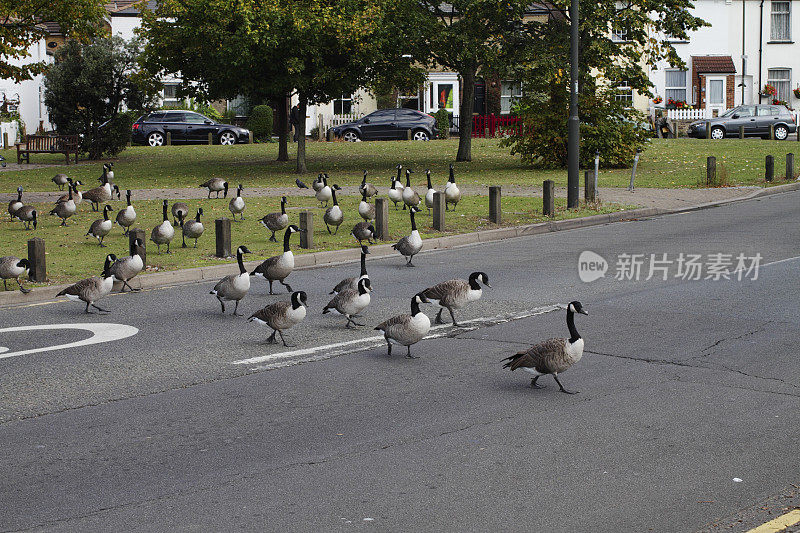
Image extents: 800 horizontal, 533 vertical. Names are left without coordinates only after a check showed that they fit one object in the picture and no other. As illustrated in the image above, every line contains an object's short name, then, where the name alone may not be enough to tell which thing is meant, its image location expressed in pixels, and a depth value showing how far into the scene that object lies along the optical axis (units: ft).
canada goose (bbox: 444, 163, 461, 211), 73.46
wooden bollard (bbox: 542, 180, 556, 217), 72.38
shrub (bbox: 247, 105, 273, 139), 168.86
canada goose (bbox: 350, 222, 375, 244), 57.41
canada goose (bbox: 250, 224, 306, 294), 42.75
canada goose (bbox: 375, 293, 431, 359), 30.81
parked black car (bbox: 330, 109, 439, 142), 167.43
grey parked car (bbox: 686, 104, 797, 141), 155.84
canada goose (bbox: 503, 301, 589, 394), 27.37
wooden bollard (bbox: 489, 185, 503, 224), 68.44
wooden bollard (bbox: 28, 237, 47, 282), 46.65
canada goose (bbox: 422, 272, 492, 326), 35.06
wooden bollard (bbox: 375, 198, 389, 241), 61.00
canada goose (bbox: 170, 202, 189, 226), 63.82
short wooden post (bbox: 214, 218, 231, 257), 55.01
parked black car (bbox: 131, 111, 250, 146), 164.55
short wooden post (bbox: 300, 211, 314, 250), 58.68
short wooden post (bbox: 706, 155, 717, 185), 93.66
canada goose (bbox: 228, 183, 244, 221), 69.62
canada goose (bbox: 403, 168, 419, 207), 71.67
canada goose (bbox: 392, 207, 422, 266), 50.80
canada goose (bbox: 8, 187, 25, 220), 66.69
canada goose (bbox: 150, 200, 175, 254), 55.52
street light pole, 73.15
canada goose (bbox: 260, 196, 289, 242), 60.80
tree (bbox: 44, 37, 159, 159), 128.06
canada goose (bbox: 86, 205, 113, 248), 58.49
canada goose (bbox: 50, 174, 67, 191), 91.20
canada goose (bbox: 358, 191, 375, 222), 63.72
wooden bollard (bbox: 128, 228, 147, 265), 48.59
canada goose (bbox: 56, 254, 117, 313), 39.75
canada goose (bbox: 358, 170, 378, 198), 71.59
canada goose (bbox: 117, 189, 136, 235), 63.00
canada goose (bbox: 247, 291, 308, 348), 33.01
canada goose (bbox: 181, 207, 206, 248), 57.67
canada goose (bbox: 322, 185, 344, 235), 63.26
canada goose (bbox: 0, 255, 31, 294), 43.65
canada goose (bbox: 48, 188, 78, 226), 67.97
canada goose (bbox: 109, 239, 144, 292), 43.96
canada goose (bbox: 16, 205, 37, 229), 65.36
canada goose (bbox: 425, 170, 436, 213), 70.23
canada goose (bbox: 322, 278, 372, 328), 34.96
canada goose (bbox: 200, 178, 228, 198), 82.94
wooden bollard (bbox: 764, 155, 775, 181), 95.76
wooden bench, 127.24
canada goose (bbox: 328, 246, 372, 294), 39.02
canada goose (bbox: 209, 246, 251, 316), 38.32
